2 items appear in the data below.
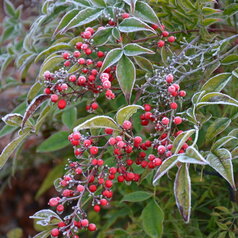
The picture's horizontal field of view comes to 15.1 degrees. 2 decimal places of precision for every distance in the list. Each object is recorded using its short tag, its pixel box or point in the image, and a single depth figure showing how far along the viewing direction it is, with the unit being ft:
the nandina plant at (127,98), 2.99
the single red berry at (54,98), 3.10
